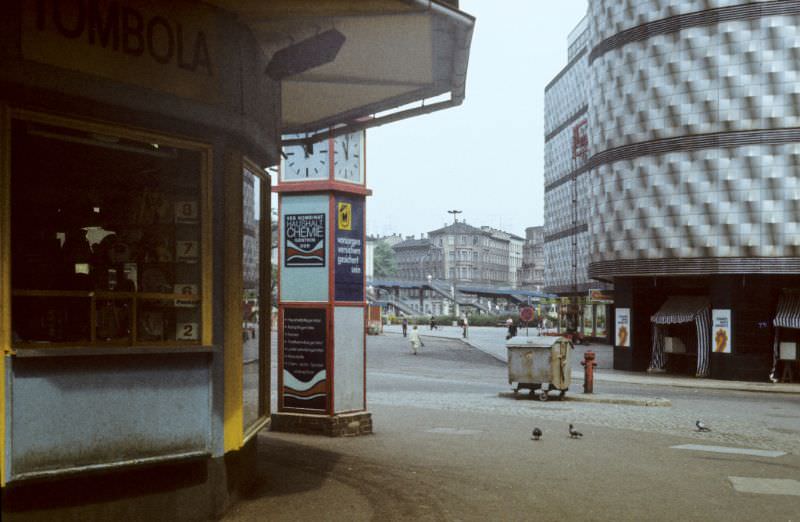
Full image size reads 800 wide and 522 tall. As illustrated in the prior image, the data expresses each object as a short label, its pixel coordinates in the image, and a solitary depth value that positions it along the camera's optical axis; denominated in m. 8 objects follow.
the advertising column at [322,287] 13.21
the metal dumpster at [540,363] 21.77
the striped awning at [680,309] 33.34
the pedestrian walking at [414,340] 42.56
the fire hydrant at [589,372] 23.54
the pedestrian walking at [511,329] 54.47
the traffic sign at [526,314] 46.85
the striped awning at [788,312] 30.36
